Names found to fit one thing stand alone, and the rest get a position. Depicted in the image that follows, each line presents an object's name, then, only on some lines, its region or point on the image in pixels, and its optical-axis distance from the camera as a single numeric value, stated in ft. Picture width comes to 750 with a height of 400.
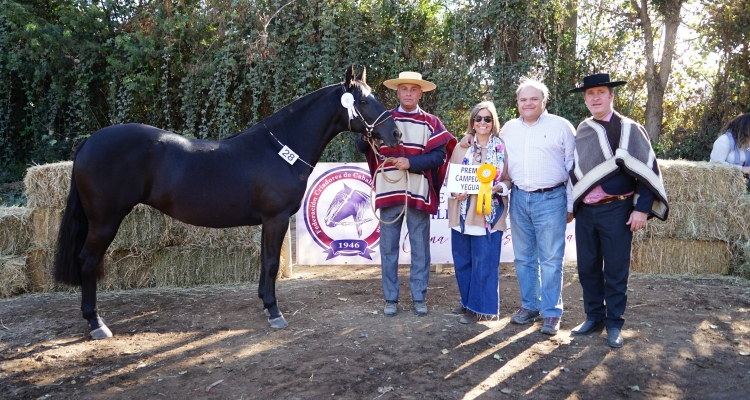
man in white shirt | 12.76
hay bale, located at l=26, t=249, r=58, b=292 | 17.85
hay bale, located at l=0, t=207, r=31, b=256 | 17.58
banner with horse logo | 19.56
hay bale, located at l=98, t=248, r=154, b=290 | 18.10
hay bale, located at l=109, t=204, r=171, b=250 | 17.99
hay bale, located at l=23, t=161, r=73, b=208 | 17.62
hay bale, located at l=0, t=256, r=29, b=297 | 17.02
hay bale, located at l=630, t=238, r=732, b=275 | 19.84
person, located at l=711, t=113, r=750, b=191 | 19.34
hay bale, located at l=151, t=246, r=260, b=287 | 18.65
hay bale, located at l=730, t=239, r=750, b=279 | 19.04
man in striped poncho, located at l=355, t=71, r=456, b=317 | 14.17
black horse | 13.01
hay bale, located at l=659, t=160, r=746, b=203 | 19.54
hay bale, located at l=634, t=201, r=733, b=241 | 19.63
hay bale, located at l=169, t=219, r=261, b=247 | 18.61
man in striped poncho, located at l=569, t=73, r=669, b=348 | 11.67
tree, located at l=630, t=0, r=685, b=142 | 27.12
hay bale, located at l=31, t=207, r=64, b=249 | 17.78
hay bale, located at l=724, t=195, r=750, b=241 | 19.40
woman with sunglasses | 13.53
